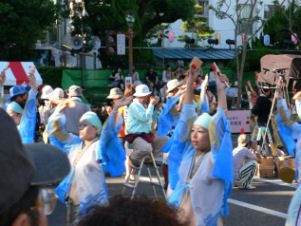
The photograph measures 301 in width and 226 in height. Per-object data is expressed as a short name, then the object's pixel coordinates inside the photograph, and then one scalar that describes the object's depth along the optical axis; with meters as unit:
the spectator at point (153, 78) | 21.19
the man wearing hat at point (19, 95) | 7.26
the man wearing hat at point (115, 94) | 9.48
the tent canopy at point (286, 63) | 18.55
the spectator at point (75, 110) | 8.49
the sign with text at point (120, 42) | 19.92
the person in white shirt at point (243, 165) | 9.02
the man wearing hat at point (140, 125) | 8.59
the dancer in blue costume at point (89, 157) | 5.35
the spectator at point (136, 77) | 20.70
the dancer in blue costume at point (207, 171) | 4.65
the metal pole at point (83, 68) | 20.77
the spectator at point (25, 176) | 1.44
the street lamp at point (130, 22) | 17.98
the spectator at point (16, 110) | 6.85
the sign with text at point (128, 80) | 16.56
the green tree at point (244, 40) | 21.99
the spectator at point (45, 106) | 11.10
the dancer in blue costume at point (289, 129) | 5.66
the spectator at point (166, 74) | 21.91
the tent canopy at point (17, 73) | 17.14
